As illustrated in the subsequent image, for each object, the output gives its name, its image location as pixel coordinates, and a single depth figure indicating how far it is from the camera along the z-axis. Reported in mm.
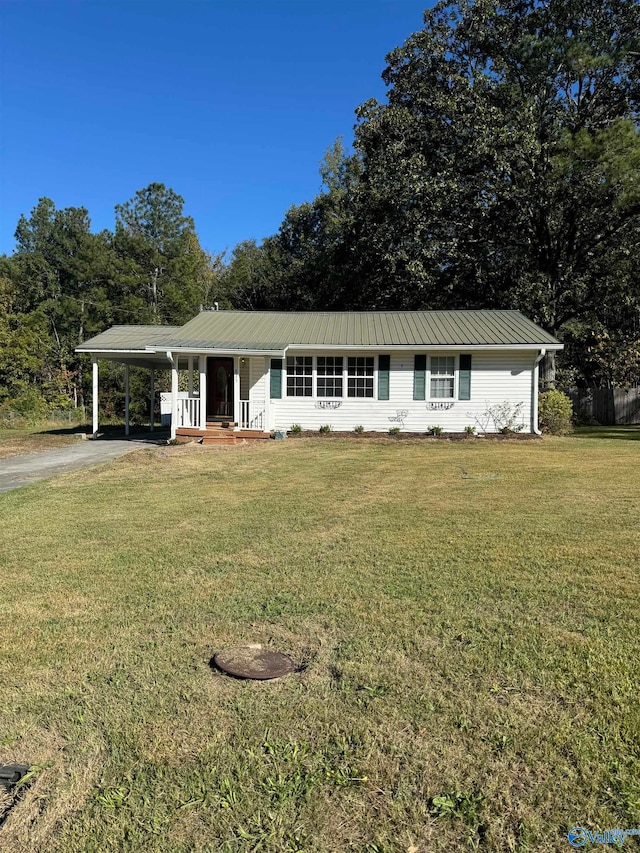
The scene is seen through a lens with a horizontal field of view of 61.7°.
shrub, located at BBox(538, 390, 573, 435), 16781
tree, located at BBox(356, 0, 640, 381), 19281
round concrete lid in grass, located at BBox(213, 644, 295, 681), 2836
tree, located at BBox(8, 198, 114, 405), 31656
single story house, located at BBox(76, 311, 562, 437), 15594
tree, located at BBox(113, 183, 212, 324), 31969
